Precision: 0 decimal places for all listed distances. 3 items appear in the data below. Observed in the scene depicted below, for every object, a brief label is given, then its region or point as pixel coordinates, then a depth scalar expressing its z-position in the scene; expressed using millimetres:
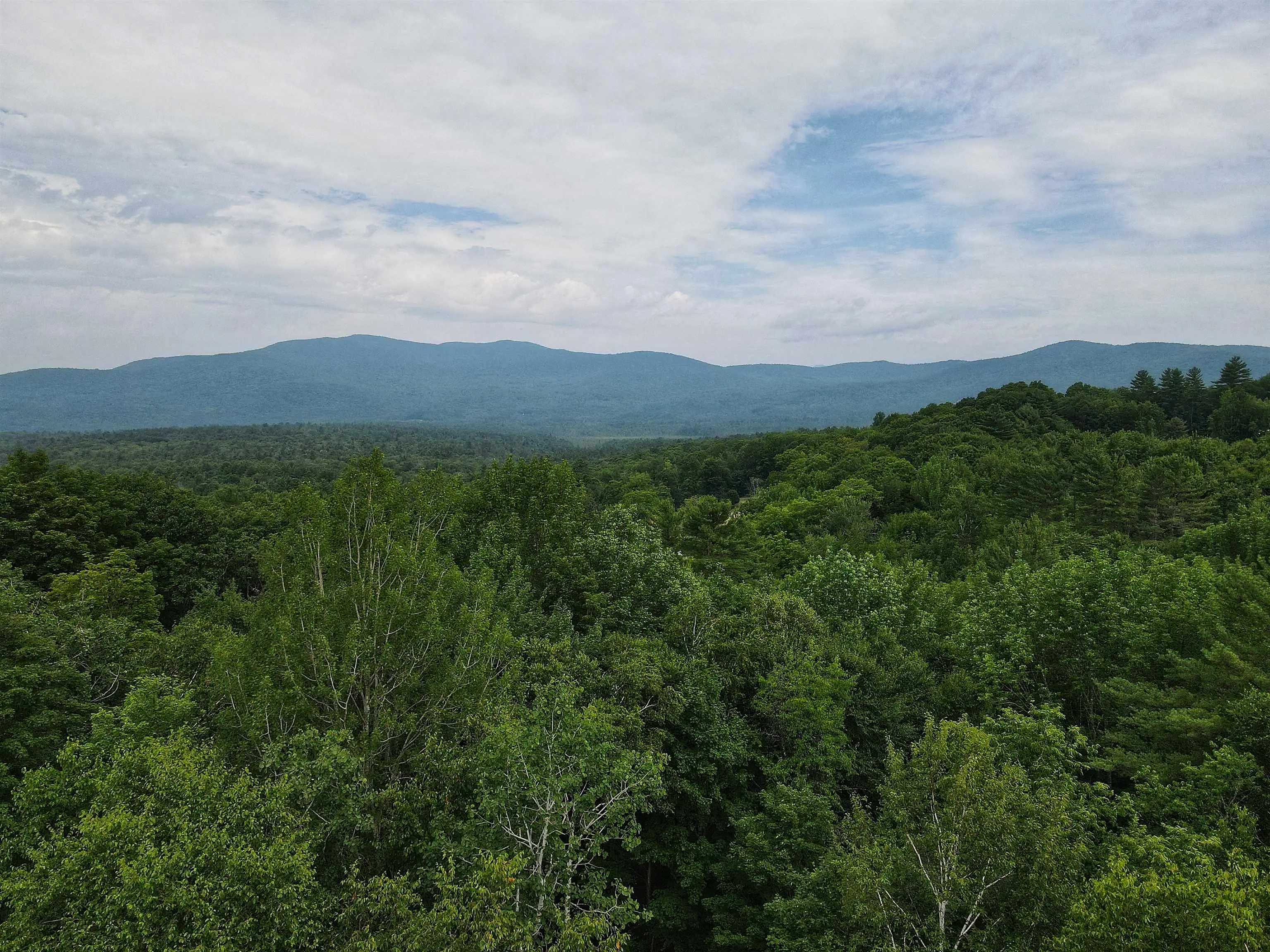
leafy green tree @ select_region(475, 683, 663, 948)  10867
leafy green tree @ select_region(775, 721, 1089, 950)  10727
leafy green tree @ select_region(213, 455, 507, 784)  13383
